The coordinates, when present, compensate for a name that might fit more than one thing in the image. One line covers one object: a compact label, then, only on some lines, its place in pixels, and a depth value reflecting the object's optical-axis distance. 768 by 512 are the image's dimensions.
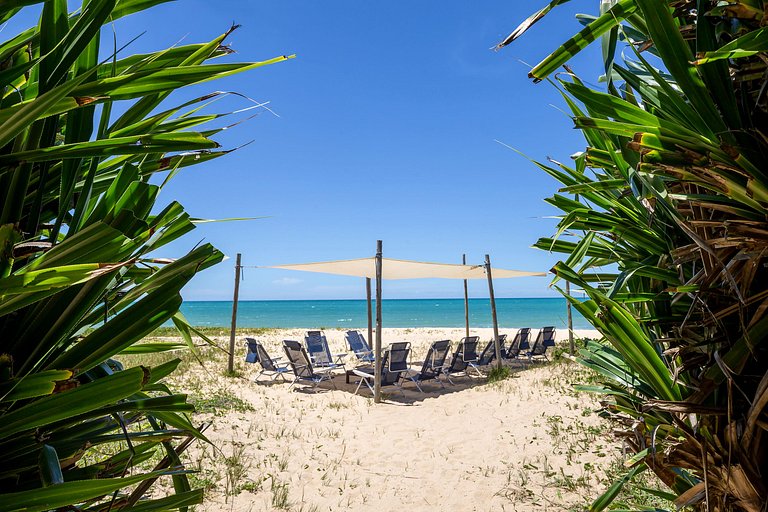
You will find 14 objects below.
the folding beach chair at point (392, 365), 7.64
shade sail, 9.52
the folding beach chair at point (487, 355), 9.23
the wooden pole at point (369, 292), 10.71
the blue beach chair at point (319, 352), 8.97
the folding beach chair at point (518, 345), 10.60
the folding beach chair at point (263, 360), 8.56
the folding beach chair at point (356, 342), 11.69
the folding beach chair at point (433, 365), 8.02
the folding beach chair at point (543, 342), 10.76
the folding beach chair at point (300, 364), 8.11
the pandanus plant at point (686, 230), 0.82
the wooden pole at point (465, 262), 12.89
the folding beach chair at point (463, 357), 8.53
